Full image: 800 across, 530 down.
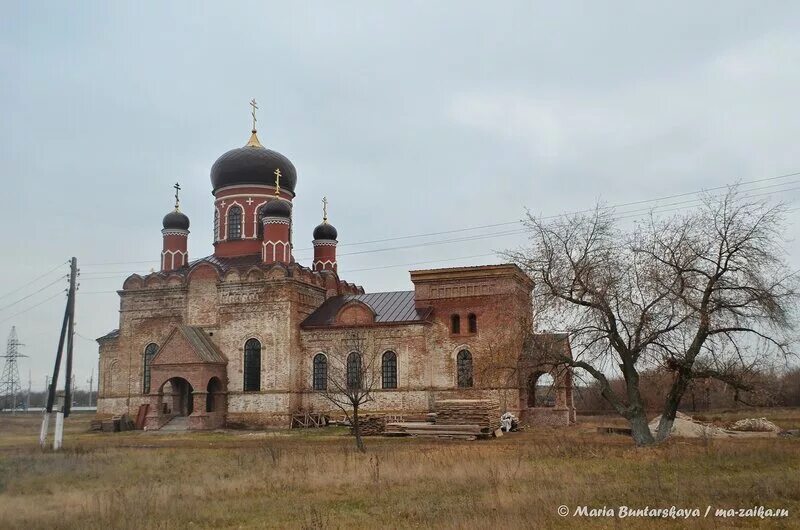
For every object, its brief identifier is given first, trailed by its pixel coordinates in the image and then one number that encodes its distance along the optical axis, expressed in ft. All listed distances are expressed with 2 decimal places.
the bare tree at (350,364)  113.91
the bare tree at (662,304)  63.05
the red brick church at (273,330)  111.75
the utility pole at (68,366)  80.24
